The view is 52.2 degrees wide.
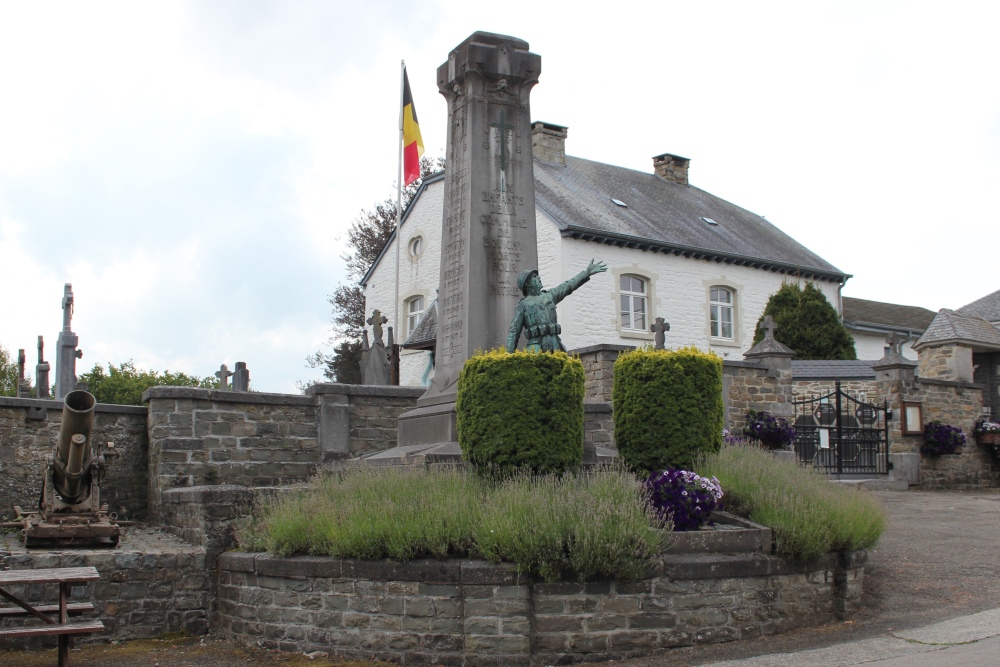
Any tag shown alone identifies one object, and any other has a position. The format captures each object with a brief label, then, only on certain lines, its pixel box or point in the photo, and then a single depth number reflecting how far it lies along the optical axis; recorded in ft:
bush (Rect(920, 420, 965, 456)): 62.03
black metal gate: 60.34
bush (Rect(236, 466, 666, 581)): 24.36
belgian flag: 78.74
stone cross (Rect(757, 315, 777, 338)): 59.52
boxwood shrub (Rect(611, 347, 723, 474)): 31.09
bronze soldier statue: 34.12
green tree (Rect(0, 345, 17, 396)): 106.63
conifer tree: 86.07
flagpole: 77.50
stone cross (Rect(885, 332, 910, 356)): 64.59
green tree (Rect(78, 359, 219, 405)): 98.94
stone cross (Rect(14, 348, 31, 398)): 57.30
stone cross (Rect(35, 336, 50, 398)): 57.82
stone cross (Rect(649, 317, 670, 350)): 56.18
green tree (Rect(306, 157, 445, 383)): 119.96
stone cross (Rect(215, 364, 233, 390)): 62.26
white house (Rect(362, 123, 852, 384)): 82.69
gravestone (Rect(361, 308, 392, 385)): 61.31
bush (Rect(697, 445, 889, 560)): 27.17
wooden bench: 23.00
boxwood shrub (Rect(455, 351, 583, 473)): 28.91
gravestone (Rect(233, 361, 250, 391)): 56.13
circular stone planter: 24.20
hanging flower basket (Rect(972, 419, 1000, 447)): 65.72
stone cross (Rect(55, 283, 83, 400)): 52.34
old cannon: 31.45
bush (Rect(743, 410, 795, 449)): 53.57
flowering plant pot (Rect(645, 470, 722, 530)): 27.27
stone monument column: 36.40
